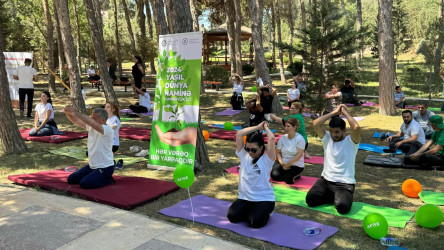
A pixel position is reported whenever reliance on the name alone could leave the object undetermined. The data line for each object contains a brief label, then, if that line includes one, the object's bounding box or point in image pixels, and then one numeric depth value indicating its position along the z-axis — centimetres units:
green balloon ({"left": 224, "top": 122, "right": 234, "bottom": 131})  1125
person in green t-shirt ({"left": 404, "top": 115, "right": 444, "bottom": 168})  693
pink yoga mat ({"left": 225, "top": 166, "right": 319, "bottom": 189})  641
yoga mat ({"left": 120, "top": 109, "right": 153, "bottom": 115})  1443
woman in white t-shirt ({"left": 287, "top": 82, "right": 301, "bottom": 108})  1363
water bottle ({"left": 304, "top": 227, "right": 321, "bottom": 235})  435
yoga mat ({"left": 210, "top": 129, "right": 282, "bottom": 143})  1011
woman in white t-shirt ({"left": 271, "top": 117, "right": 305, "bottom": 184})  644
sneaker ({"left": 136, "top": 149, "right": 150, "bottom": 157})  845
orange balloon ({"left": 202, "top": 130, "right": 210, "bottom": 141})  998
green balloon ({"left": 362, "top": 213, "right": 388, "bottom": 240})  419
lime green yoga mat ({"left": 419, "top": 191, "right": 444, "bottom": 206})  543
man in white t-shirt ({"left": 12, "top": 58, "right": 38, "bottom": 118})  1263
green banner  661
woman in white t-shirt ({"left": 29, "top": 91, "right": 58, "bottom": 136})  994
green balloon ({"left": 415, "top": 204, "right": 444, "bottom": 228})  445
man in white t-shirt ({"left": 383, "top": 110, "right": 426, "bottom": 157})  783
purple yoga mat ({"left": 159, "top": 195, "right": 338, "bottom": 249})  421
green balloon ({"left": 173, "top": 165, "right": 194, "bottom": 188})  488
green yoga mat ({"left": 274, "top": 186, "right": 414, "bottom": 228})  485
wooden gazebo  2917
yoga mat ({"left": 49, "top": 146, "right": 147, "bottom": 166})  796
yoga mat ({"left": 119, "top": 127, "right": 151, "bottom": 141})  1000
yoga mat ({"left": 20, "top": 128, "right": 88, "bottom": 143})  958
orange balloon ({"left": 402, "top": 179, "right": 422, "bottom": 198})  571
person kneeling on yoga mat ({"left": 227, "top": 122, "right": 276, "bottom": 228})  466
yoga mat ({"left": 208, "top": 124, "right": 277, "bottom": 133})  1184
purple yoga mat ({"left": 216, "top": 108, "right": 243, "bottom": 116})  1465
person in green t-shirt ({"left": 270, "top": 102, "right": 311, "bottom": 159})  749
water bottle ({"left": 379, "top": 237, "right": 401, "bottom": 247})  413
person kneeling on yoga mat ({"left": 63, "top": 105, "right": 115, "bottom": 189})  589
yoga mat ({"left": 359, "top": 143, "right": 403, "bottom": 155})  885
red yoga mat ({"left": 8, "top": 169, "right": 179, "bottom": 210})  544
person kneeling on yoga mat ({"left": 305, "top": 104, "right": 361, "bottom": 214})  504
